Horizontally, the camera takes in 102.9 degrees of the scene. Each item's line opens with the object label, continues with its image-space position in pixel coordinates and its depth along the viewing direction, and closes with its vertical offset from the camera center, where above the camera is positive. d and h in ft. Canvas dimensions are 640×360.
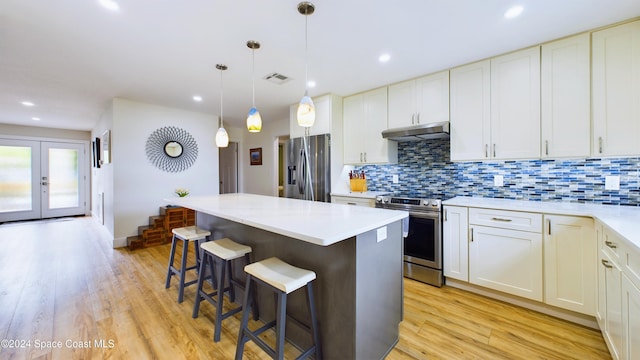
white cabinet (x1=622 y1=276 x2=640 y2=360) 3.92 -2.29
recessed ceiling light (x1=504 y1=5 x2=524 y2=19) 6.06 +4.05
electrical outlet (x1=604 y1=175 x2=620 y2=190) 7.27 -0.12
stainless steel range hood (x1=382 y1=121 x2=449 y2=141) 9.11 +1.77
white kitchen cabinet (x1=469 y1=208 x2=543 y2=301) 7.06 -2.21
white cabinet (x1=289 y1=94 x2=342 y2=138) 12.36 +3.21
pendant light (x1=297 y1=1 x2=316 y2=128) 6.17 +1.73
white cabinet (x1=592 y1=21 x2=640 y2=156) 6.47 +2.29
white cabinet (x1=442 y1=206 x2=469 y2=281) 8.24 -2.11
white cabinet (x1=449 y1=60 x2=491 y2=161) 8.65 +2.35
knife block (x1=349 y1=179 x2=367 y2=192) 12.34 -0.29
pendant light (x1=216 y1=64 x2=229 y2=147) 9.33 +1.57
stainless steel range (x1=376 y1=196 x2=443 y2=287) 8.74 -2.18
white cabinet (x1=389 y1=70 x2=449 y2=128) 9.57 +3.12
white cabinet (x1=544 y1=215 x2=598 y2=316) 6.29 -2.19
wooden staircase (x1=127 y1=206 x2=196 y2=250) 13.42 -2.57
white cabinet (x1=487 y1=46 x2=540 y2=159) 7.79 +2.32
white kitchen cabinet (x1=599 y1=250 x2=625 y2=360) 4.63 -2.47
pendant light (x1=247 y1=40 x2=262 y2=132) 7.67 +1.90
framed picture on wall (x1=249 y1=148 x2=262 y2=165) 20.20 +1.91
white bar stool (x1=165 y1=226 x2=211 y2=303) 7.72 -2.14
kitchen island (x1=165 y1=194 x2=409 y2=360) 4.65 -1.80
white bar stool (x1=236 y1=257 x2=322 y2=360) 4.48 -2.04
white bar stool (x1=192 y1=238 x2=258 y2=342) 6.01 -2.50
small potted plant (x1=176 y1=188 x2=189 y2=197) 14.74 -0.71
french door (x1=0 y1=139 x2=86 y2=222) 19.30 +0.14
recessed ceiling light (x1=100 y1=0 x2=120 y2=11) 5.87 +4.11
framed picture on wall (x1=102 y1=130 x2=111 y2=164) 14.05 +1.94
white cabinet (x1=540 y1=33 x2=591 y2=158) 7.06 +2.29
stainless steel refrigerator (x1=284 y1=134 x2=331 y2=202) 12.32 +0.57
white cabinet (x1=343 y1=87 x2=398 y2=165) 11.37 +2.34
